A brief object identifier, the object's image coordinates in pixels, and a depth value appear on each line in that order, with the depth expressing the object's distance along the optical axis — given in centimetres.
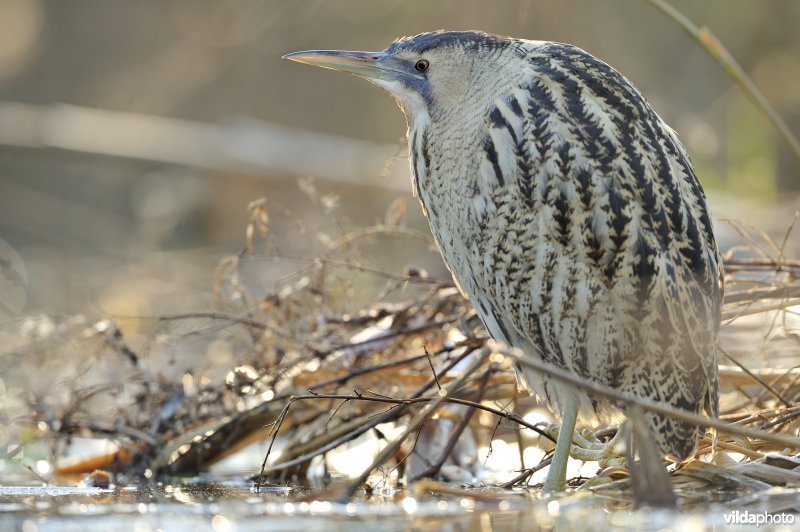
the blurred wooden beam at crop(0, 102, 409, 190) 1844
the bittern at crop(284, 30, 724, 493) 632
